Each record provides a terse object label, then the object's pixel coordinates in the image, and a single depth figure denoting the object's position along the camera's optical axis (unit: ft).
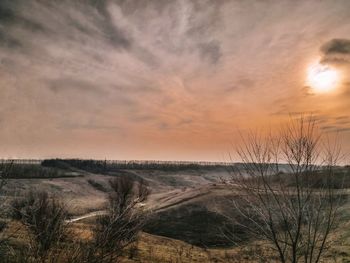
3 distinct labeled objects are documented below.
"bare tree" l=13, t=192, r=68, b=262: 19.22
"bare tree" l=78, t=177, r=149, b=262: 18.26
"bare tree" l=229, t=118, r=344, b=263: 22.95
